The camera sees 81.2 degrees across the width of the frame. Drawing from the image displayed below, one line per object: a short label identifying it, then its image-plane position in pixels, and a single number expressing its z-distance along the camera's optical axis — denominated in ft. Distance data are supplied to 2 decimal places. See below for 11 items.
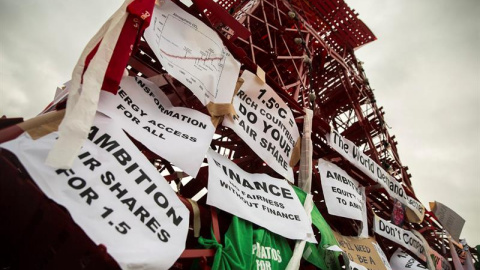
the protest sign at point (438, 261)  24.37
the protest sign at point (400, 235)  20.74
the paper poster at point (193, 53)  12.54
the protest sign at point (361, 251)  17.48
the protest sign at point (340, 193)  17.13
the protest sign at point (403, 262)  23.81
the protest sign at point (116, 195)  7.46
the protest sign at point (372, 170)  19.88
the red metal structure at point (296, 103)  7.77
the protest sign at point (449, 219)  26.40
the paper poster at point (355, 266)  15.50
